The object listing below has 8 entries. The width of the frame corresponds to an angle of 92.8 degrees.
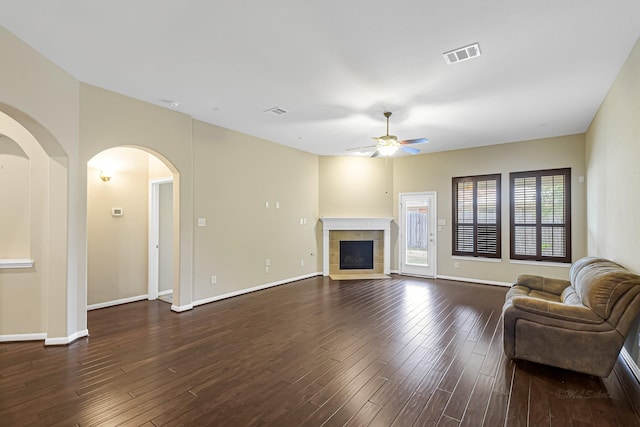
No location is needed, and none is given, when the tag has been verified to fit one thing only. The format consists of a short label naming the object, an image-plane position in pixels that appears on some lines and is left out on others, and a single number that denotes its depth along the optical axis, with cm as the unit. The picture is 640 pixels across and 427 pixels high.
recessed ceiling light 426
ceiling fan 457
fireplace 767
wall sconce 493
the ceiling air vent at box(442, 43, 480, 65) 289
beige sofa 262
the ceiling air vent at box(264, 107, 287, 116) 457
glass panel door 740
